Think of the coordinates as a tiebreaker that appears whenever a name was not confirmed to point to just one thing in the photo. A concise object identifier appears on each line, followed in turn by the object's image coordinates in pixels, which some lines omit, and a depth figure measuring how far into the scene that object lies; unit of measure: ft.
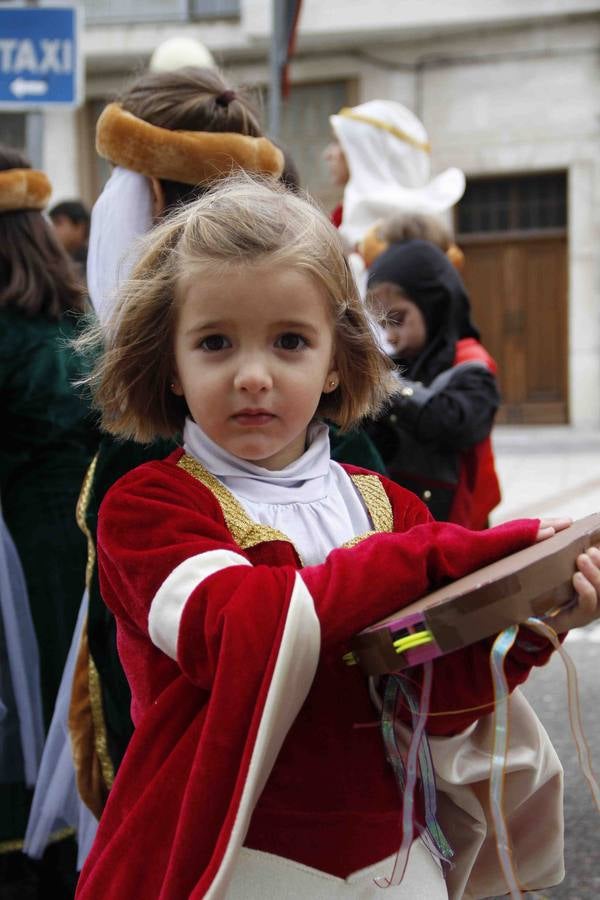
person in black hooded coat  11.07
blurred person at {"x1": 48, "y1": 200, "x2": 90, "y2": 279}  19.53
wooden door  46.57
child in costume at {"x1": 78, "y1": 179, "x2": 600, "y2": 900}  4.22
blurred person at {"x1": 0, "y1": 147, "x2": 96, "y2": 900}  9.73
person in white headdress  15.58
